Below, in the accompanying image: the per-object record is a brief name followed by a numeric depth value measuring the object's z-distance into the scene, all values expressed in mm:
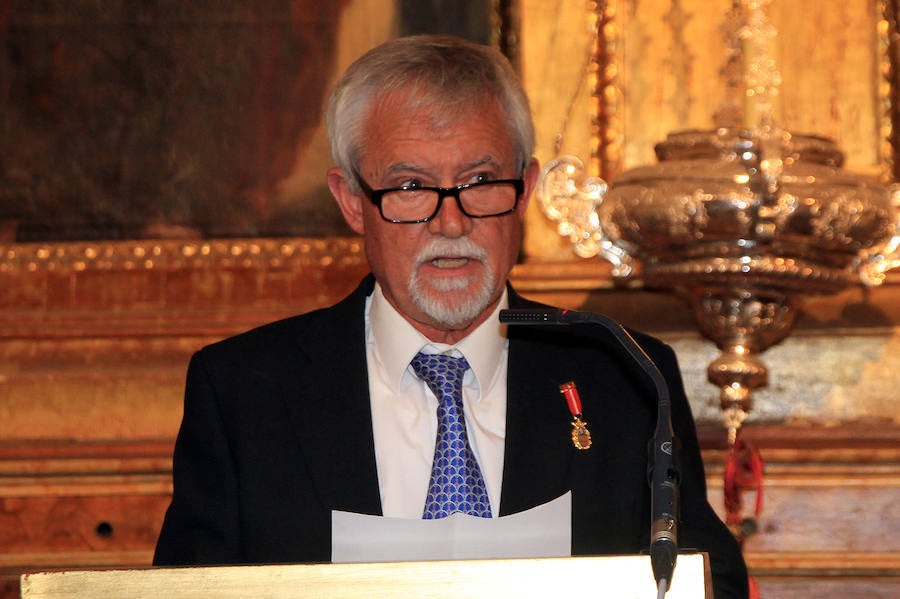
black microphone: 4014
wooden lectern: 4014
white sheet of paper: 4249
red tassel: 4819
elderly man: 4457
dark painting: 5234
